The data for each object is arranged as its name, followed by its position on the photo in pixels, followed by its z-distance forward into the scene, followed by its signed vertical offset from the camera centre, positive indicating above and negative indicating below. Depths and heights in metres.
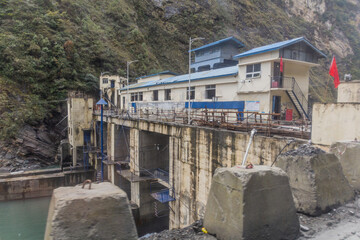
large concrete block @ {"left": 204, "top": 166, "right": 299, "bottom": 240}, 3.39 -1.50
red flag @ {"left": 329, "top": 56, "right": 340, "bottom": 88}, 12.11 +1.78
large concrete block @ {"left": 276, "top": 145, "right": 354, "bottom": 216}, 4.41 -1.40
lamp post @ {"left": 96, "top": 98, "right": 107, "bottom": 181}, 25.62 -6.80
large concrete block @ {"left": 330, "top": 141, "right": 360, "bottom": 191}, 5.36 -1.24
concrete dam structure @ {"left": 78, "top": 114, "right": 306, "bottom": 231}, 11.67 -3.93
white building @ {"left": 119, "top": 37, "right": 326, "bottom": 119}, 16.80 +1.94
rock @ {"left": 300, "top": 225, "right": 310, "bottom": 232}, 3.97 -2.04
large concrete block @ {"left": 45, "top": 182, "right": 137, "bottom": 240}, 2.63 -1.29
